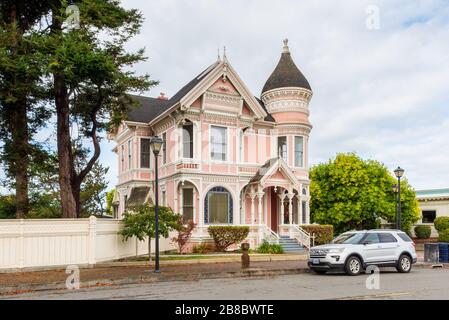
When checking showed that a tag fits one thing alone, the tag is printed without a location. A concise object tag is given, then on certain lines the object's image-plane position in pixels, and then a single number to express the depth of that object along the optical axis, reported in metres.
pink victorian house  27.92
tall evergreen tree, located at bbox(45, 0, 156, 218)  18.20
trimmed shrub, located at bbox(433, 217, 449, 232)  39.94
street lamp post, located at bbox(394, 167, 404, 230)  24.58
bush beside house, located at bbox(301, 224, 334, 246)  30.08
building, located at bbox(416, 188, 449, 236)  51.78
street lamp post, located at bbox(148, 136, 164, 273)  16.77
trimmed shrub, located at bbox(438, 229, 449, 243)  36.22
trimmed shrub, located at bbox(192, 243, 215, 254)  26.48
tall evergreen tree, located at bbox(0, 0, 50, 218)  18.45
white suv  16.92
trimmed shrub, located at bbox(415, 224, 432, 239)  48.16
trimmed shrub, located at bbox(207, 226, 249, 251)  26.97
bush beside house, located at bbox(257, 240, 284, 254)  26.83
